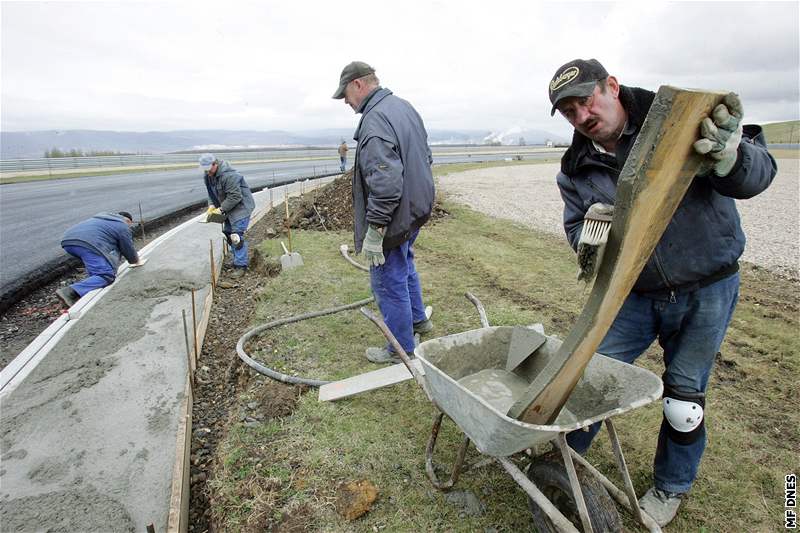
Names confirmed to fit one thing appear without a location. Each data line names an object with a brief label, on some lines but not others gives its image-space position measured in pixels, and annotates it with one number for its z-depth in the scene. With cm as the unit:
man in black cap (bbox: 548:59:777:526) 183
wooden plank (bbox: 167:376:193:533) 223
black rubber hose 361
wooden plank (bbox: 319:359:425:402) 330
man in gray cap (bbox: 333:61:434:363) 332
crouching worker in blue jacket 564
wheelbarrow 182
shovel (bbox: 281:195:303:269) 660
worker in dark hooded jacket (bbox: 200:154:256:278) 677
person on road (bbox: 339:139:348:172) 2182
